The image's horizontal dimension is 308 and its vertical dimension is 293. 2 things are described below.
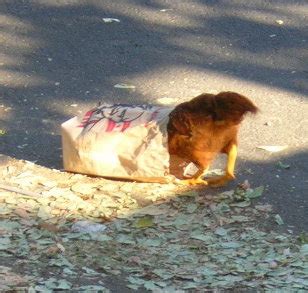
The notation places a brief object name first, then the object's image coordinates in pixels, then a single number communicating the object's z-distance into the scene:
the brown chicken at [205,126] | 7.90
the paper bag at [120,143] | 8.11
